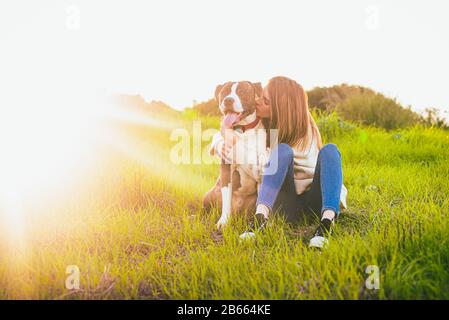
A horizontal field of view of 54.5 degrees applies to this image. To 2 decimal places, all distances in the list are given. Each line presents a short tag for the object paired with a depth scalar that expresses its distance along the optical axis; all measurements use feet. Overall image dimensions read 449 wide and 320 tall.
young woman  10.59
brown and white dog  11.84
